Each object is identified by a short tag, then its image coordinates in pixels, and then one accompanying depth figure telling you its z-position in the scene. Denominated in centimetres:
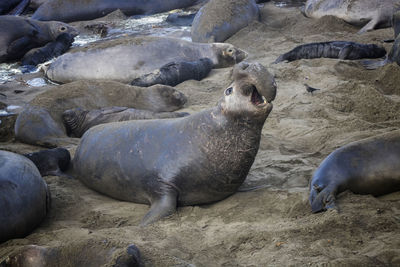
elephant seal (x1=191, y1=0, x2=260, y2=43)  1798
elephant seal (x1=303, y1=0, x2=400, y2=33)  1667
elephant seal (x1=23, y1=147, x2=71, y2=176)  871
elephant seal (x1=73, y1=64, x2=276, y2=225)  685
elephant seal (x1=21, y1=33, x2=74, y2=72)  1803
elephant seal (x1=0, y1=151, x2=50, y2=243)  656
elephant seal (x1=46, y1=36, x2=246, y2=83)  1520
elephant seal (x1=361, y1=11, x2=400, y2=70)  1195
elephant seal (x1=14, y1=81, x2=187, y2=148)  1074
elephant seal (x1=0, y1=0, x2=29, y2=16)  2628
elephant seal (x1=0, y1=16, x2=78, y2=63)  1889
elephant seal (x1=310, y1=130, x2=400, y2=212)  680
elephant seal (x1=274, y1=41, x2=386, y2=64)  1338
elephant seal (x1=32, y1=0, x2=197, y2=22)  2408
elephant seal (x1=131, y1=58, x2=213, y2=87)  1426
